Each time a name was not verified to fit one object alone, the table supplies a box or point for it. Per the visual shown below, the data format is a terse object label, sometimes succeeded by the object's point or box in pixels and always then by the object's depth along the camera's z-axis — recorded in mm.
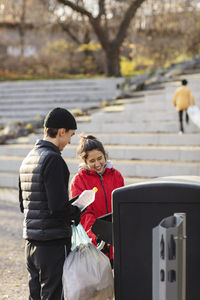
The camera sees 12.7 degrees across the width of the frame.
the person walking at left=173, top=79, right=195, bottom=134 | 19530
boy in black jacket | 5717
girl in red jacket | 7191
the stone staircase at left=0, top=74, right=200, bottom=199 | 17023
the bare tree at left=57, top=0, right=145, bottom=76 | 35930
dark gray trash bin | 5294
